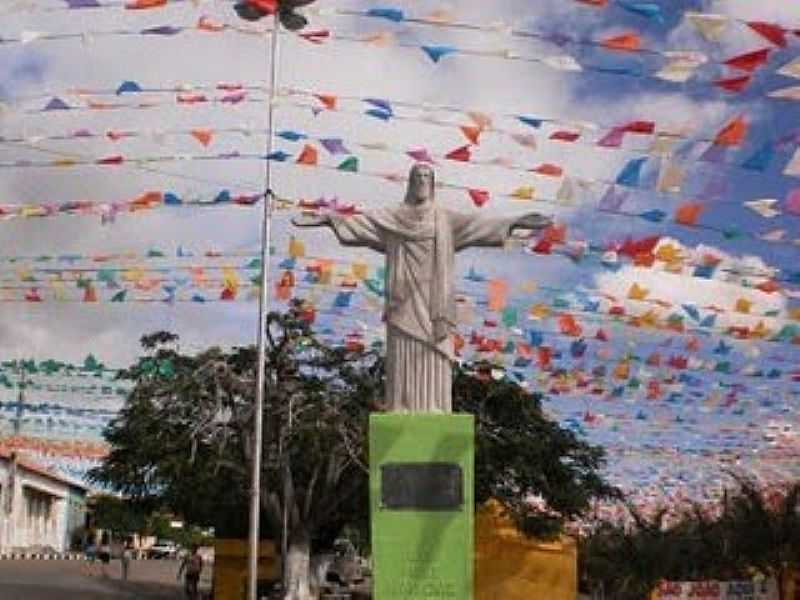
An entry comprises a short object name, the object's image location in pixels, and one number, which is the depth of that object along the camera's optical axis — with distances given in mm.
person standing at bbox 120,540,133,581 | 45956
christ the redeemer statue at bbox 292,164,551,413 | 14695
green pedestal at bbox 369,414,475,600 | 13812
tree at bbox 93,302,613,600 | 30234
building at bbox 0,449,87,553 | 65062
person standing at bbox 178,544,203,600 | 35750
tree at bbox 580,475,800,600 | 31953
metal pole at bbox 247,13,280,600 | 24375
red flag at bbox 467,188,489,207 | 18072
